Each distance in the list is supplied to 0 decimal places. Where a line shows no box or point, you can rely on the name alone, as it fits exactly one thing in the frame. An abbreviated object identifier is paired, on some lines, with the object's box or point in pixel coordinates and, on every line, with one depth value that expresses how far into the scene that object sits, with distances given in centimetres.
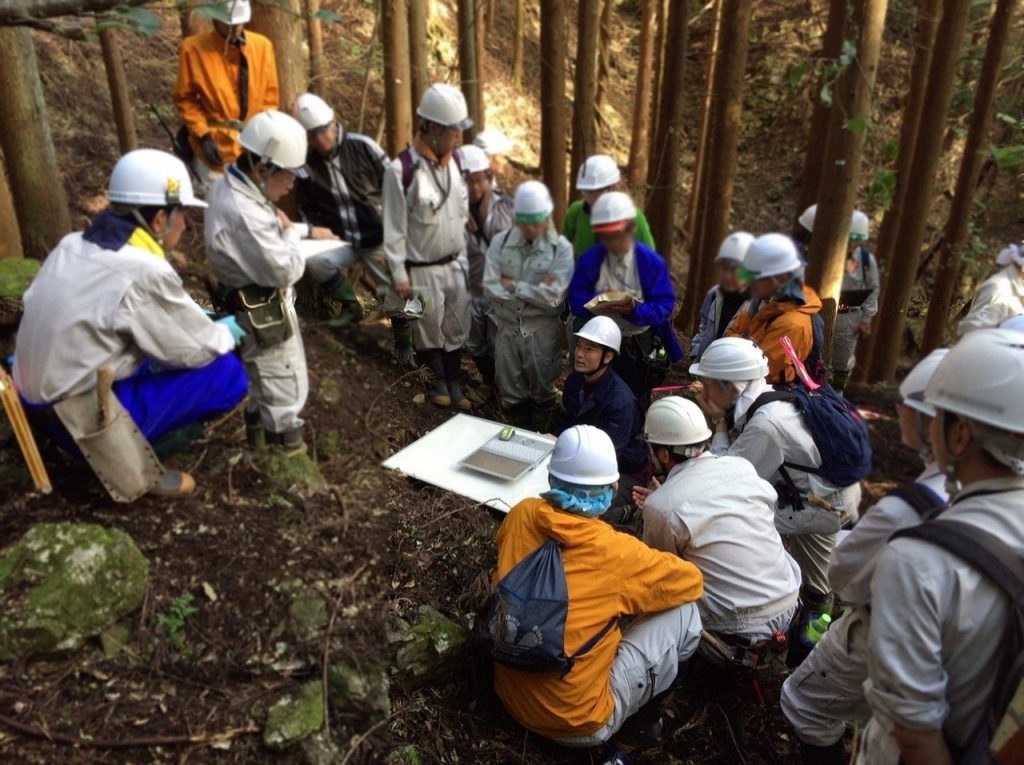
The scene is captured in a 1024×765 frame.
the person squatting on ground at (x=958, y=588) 181
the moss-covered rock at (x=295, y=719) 251
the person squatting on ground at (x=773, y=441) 389
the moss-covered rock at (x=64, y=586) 251
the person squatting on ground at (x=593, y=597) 304
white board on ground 451
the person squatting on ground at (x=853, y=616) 231
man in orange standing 480
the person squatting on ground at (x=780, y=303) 454
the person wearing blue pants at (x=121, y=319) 290
